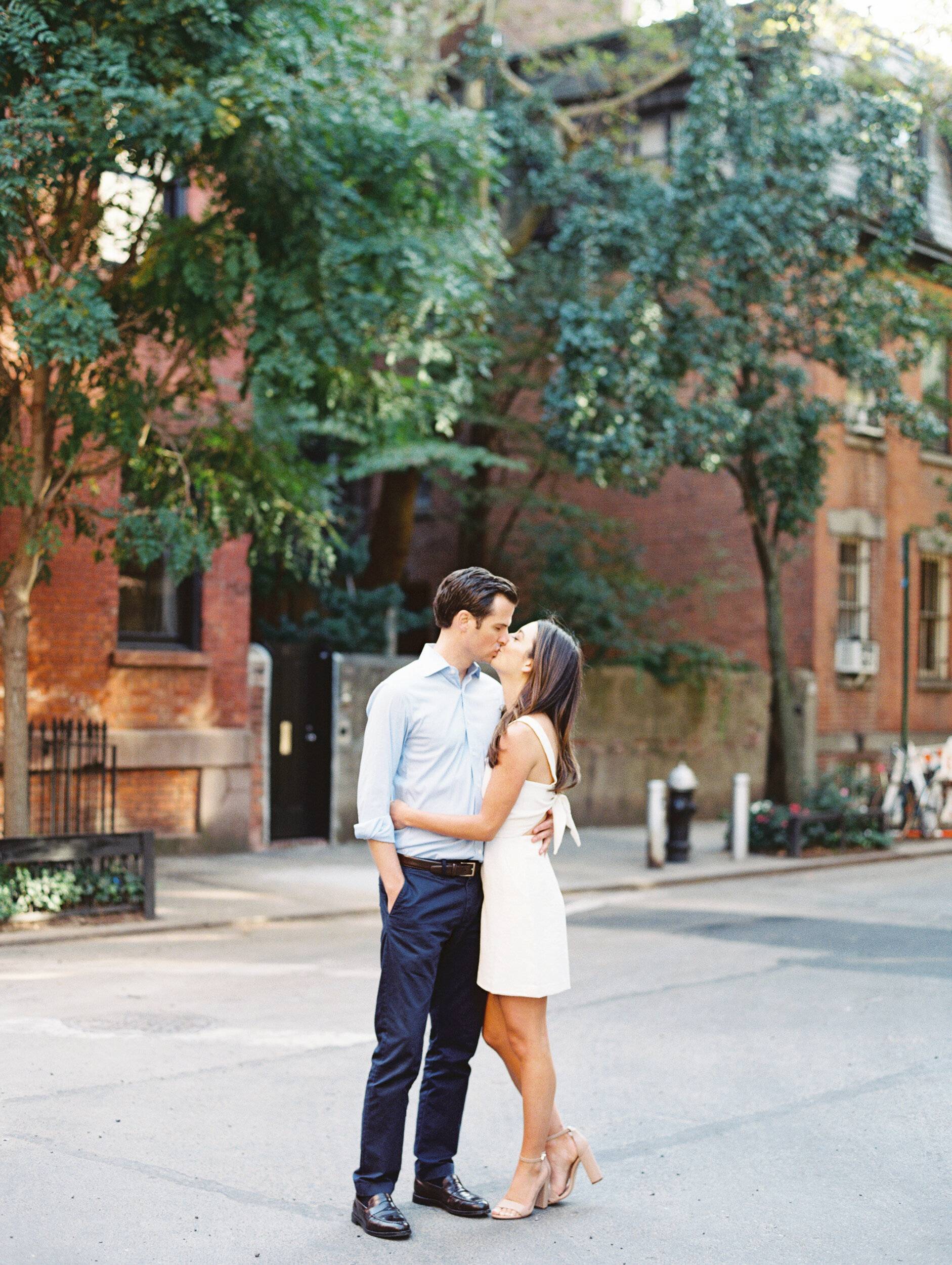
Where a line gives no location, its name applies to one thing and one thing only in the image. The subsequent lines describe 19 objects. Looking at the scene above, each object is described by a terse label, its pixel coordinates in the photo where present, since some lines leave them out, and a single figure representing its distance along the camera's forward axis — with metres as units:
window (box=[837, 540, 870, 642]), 22.77
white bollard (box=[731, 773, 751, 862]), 16.08
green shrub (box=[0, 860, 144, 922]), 10.26
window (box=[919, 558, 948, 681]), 24.86
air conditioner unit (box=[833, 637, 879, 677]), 22.02
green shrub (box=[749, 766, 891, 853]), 16.89
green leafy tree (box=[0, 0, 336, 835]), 9.40
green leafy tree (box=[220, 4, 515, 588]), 10.20
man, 4.35
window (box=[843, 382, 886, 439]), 22.08
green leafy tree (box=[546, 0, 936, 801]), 15.84
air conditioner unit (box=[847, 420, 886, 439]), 22.41
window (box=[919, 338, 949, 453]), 22.97
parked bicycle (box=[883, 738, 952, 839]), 19.19
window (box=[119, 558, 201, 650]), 14.84
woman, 4.46
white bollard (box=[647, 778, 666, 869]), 15.05
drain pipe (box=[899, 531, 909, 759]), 18.95
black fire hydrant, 15.62
